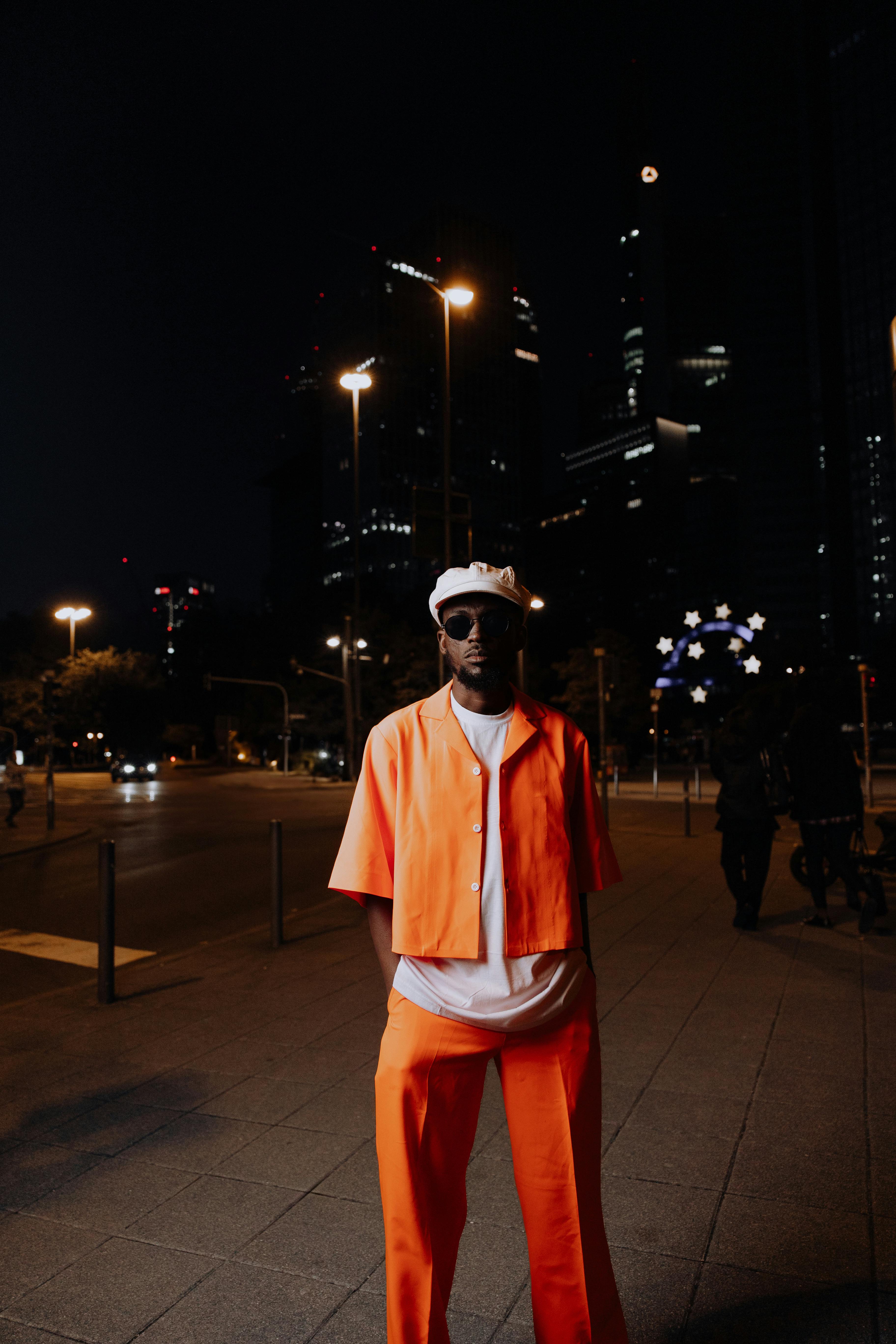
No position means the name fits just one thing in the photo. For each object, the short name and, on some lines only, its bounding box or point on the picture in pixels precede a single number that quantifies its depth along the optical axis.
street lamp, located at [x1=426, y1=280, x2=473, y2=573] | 11.20
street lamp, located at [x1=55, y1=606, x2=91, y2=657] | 30.36
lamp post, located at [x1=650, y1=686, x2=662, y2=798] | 31.79
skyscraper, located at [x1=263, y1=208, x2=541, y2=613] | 127.38
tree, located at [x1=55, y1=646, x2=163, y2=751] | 47.19
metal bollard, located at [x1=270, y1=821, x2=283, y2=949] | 7.40
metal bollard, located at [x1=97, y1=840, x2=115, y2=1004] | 5.76
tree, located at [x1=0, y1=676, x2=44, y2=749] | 49.34
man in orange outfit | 1.94
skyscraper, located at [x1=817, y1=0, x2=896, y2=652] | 131.25
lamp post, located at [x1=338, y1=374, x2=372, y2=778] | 16.31
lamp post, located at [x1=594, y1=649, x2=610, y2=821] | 17.66
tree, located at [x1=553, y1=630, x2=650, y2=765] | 53.62
